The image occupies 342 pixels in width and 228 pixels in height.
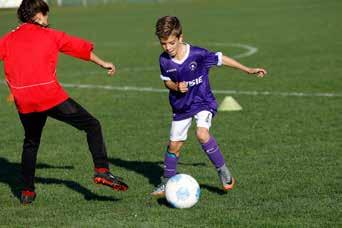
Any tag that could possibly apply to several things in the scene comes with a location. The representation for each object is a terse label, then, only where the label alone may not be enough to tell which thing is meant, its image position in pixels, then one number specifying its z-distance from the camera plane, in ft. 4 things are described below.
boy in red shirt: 53.67
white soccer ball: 52.49
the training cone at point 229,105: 91.97
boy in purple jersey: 56.95
